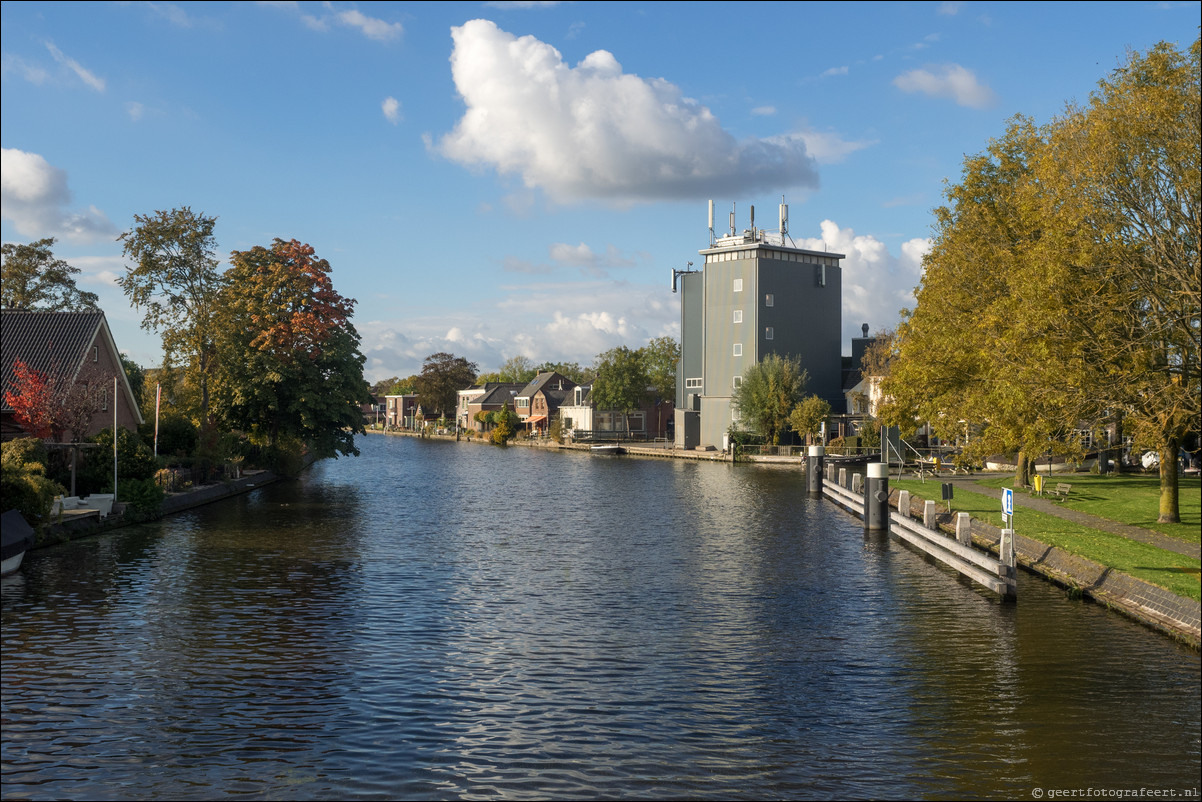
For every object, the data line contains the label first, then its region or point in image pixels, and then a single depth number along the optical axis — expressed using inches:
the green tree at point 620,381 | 5319.9
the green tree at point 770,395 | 3572.8
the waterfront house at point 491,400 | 6663.4
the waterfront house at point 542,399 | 6082.7
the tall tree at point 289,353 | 2253.9
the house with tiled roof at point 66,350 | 1585.9
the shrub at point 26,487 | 1051.9
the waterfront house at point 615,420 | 5556.1
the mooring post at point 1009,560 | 869.2
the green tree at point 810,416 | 3432.6
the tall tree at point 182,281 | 2313.0
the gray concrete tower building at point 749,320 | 3865.7
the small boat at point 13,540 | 920.9
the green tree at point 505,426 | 5600.4
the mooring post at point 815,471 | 2103.8
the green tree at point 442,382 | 7672.2
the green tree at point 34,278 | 2940.5
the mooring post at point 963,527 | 1114.1
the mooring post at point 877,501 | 1416.1
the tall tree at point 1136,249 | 880.3
